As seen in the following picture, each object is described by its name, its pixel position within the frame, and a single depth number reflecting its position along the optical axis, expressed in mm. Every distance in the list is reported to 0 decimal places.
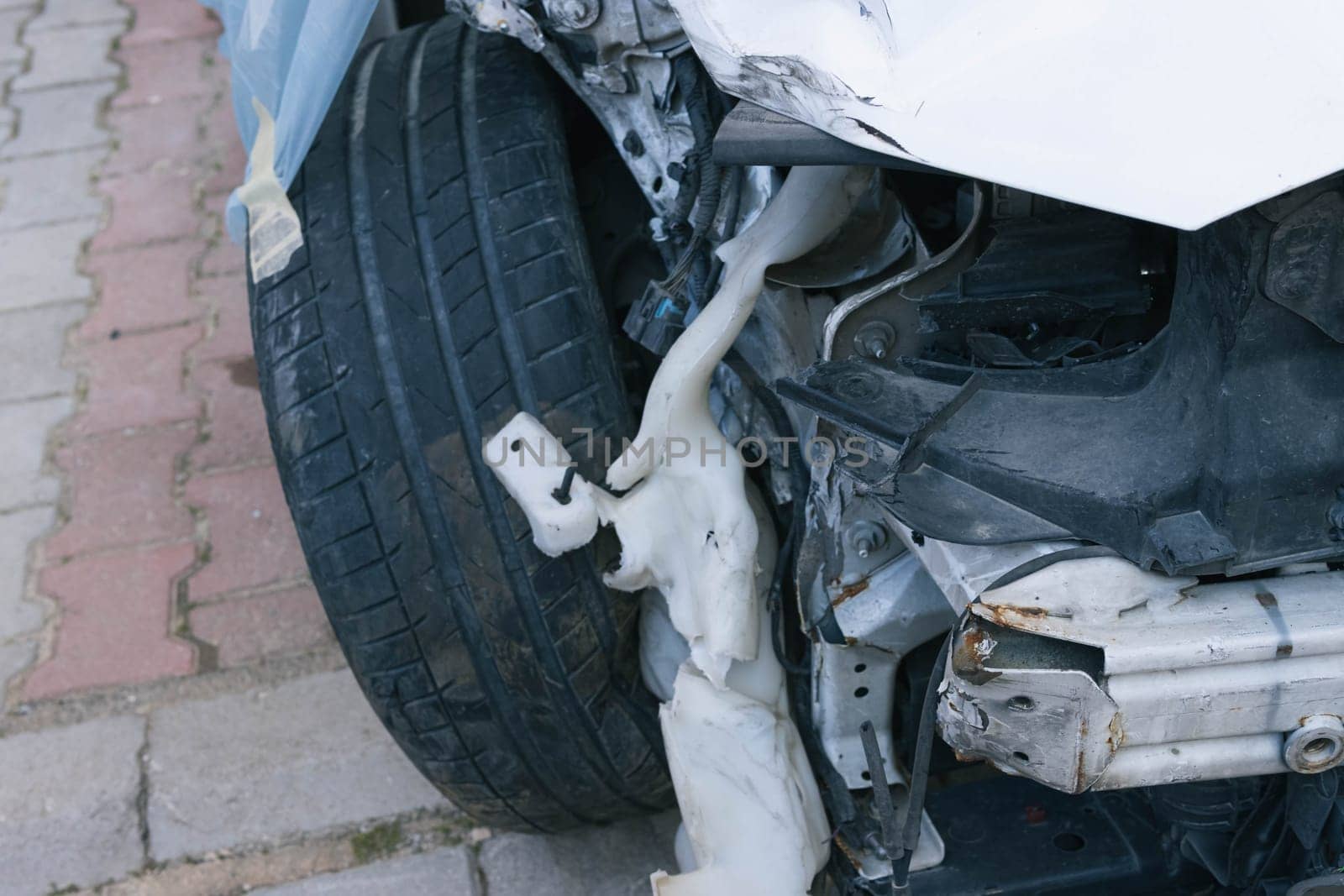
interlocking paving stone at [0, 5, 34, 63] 4301
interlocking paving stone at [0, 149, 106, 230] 3555
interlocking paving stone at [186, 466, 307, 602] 2473
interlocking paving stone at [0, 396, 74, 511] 2703
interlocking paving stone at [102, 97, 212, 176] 3730
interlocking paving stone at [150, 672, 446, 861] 2049
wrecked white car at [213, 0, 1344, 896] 1024
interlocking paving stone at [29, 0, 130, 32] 4465
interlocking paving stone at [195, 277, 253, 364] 3010
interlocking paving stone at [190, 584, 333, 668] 2344
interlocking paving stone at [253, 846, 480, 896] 1938
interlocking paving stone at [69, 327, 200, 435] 2859
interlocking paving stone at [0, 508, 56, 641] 2422
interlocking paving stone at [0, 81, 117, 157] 3846
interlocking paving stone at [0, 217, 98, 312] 3260
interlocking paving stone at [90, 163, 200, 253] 3424
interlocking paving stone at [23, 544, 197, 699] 2309
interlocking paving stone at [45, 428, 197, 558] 2578
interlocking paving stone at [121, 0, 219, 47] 4352
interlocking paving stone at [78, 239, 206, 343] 3129
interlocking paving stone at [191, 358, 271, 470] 2729
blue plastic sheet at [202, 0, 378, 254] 1593
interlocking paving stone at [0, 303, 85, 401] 2979
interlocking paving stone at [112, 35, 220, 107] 4039
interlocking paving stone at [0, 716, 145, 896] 1998
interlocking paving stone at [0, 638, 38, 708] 2326
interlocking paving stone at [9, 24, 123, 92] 4148
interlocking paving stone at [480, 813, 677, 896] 1919
